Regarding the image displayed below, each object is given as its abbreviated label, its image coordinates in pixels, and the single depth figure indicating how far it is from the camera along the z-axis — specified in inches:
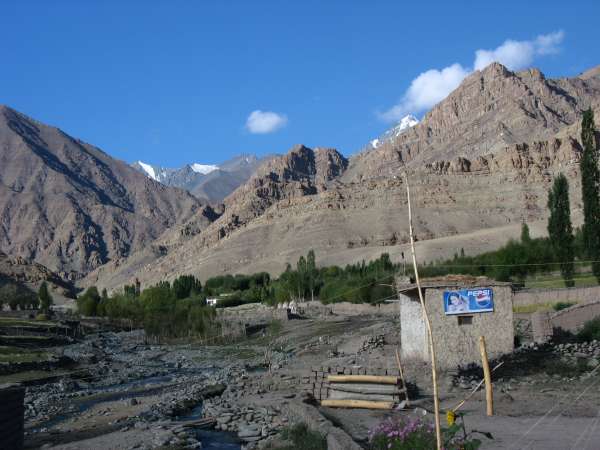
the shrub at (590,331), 982.4
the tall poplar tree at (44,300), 3857.3
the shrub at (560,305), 1458.2
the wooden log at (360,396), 702.5
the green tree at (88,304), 4252.0
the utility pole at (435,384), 348.0
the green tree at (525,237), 2878.9
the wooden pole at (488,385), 615.8
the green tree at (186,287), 4776.1
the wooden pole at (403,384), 666.2
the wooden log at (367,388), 705.0
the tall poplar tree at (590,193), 1636.3
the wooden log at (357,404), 691.4
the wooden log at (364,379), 711.7
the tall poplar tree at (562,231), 1861.5
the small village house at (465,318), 861.2
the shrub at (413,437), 421.4
